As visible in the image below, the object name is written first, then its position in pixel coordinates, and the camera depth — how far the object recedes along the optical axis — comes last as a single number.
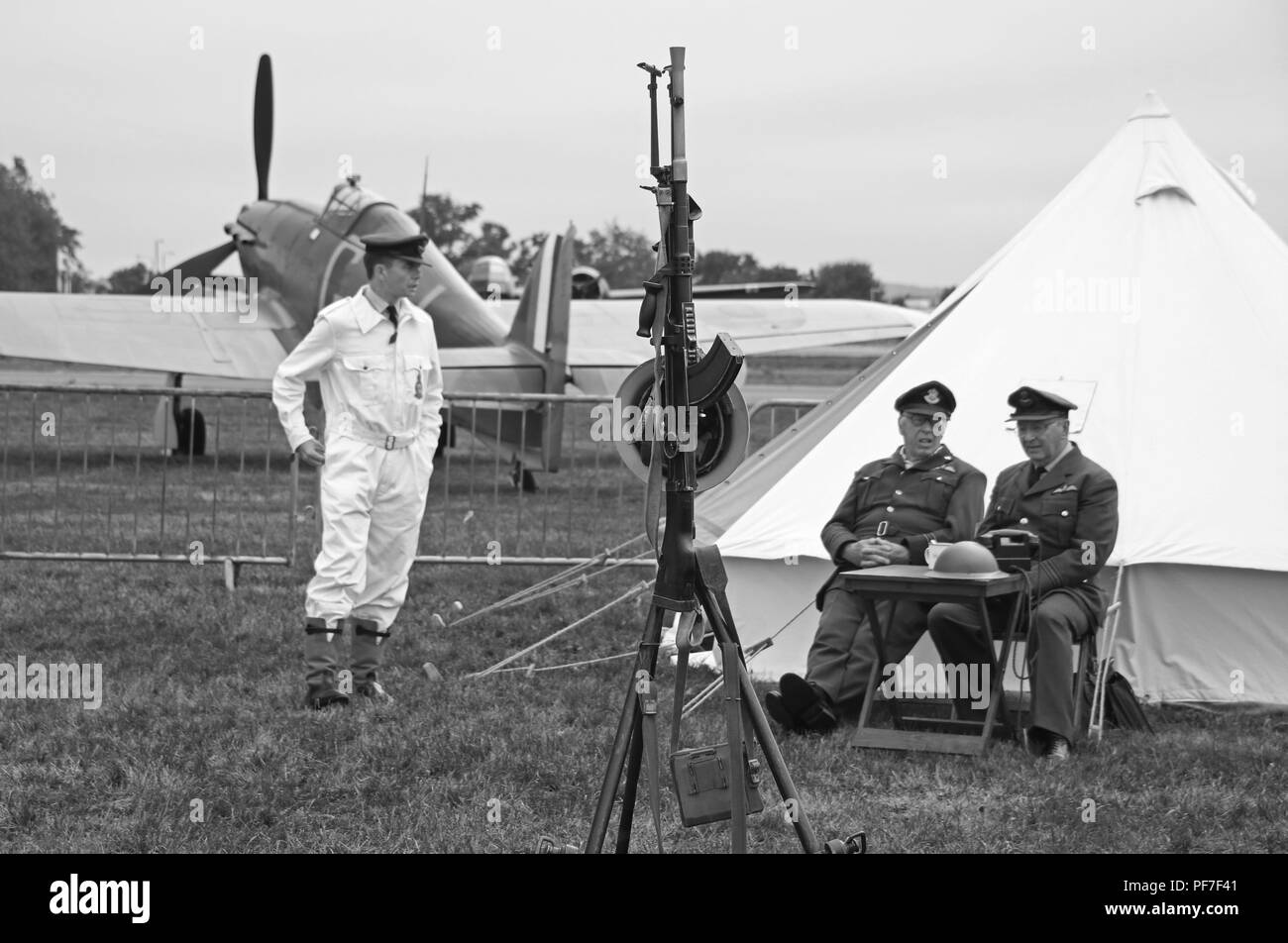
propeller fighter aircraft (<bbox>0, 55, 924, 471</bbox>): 14.09
